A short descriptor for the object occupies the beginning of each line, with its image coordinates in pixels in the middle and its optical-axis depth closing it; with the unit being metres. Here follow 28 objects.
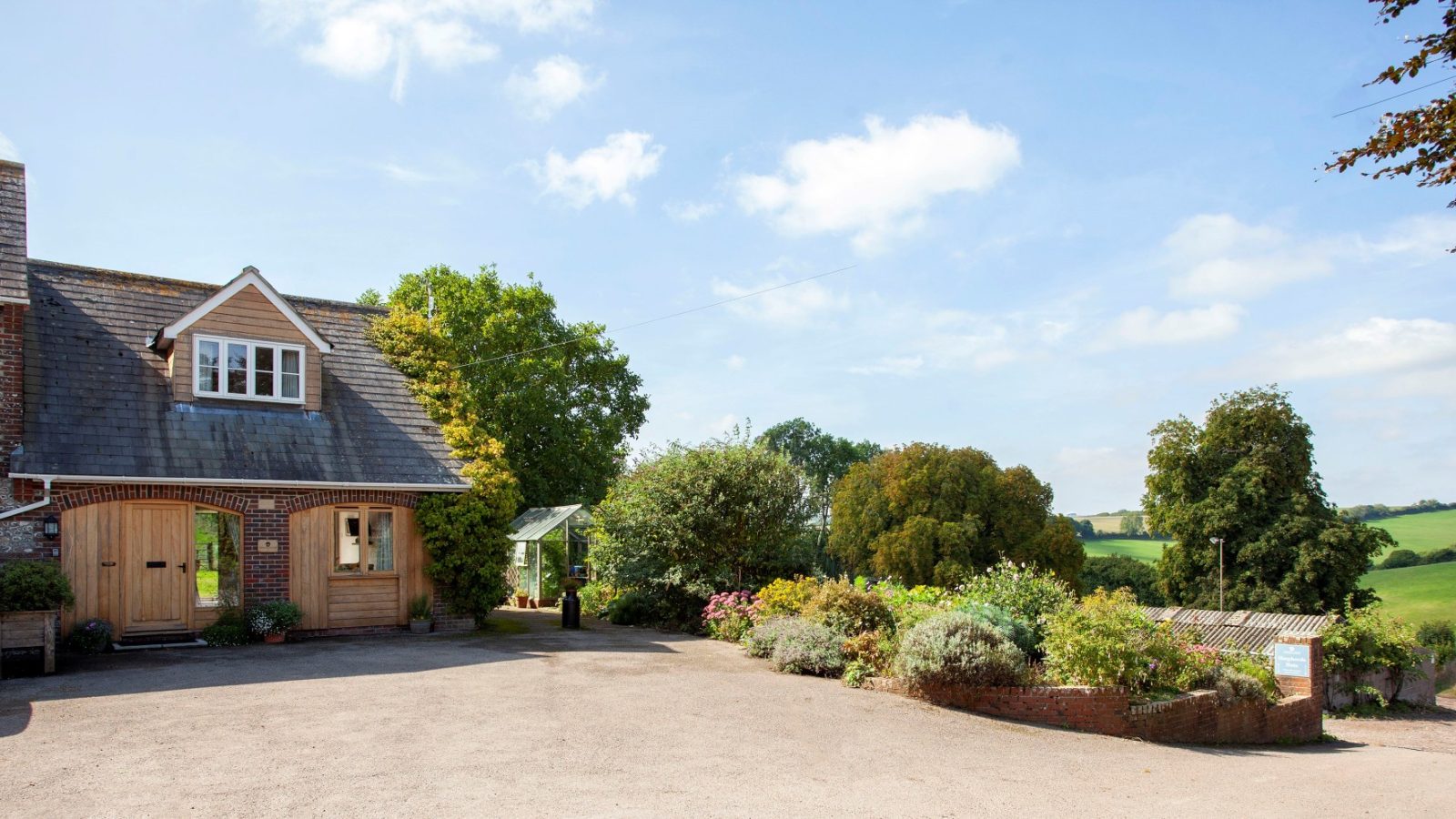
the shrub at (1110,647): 12.02
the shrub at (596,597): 23.75
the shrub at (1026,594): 13.98
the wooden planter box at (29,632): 12.73
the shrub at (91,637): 15.02
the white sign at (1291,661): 15.92
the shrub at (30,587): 13.38
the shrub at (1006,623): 12.77
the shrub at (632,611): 21.20
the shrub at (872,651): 13.54
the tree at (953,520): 47.69
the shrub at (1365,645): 26.42
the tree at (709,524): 19.91
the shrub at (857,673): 13.30
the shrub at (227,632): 16.22
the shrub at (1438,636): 48.75
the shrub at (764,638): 15.49
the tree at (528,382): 44.31
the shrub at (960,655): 11.87
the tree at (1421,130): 6.99
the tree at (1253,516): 40.19
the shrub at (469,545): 18.31
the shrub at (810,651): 14.11
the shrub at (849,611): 14.80
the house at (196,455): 15.43
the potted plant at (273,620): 16.47
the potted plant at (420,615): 18.25
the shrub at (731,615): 17.83
